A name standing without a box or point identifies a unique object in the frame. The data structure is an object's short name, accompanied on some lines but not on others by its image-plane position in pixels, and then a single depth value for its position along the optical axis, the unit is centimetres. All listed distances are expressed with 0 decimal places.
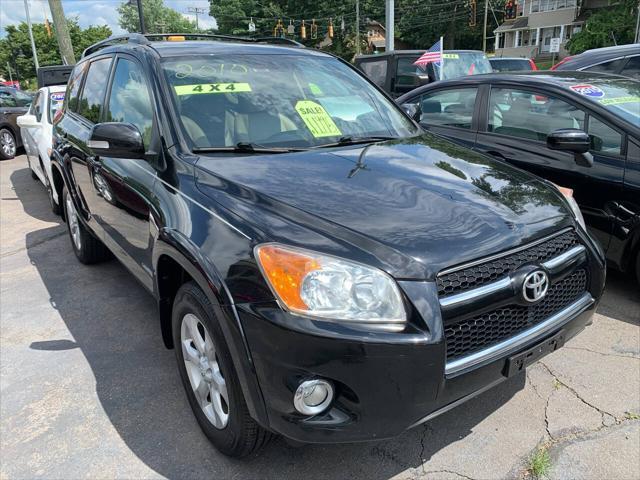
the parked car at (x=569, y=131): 359
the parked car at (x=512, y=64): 1419
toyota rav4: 180
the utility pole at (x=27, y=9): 3336
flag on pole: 1043
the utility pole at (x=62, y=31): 1475
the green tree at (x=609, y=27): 3272
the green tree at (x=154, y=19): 7638
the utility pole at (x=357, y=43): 4509
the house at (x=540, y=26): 4456
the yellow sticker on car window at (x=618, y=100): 390
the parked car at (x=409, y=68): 1117
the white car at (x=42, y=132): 606
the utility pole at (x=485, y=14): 4901
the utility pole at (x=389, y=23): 1477
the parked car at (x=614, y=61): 747
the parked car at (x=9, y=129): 1106
